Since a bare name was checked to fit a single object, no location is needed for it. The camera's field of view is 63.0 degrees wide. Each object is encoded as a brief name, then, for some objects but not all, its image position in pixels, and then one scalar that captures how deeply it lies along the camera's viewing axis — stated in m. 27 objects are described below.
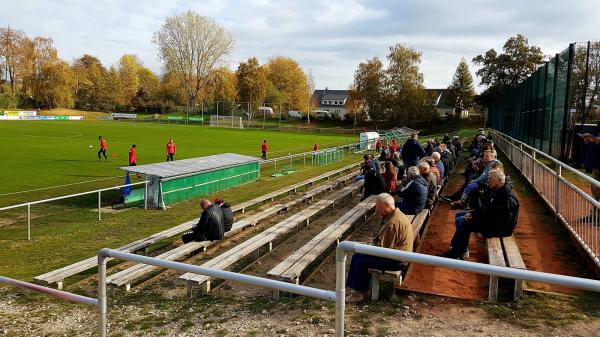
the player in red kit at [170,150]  25.96
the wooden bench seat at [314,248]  6.13
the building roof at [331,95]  126.36
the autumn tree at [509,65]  67.50
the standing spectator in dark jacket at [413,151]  15.73
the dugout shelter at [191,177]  15.12
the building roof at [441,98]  98.66
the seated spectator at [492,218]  6.38
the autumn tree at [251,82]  92.88
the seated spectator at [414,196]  7.94
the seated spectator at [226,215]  9.28
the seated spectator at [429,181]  8.99
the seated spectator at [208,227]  8.72
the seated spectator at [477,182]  8.57
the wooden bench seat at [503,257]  5.14
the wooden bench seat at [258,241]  6.14
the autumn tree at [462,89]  74.75
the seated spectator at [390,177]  12.48
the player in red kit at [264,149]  29.31
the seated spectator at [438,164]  11.58
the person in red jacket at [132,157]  22.19
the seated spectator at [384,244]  5.39
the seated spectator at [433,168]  10.55
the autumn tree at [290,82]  97.62
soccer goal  77.74
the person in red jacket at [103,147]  26.94
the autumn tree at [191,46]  81.69
